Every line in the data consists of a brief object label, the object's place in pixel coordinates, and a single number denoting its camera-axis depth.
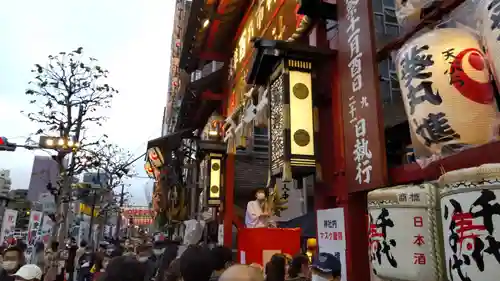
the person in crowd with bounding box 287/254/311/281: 5.04
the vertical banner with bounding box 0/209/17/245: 15.24
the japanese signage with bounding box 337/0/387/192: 4.66
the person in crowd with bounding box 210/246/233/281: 4.28
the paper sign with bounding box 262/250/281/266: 7.90
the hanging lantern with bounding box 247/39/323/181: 5.70
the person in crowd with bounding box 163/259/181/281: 4.68
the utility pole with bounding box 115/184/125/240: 41.86
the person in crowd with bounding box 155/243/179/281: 6.71
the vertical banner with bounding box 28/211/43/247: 16.02
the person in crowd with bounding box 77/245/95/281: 10.98
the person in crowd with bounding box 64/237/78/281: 13.44
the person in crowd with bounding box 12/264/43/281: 5.06
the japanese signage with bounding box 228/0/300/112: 8.12
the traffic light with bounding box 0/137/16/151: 17.16
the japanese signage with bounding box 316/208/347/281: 5.20
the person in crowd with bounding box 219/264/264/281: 2.93
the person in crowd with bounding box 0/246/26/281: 6.67
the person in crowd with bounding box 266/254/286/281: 4.79
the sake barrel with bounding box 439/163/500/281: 2.22
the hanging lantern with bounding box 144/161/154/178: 23.07
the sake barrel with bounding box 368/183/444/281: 2.91
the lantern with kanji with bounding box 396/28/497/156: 3.08
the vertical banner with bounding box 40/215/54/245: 15.75
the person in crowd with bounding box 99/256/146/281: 3.47
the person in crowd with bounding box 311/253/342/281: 4.38
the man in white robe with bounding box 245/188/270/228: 9.41
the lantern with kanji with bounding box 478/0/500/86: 2.68
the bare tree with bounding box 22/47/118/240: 15.98
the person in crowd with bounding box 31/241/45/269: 12.62
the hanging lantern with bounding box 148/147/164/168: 16.22
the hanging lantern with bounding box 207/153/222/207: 12.18
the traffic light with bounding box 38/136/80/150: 15.05
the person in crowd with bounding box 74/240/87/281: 12.82
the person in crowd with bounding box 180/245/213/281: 3.50
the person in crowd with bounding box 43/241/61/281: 11.71
